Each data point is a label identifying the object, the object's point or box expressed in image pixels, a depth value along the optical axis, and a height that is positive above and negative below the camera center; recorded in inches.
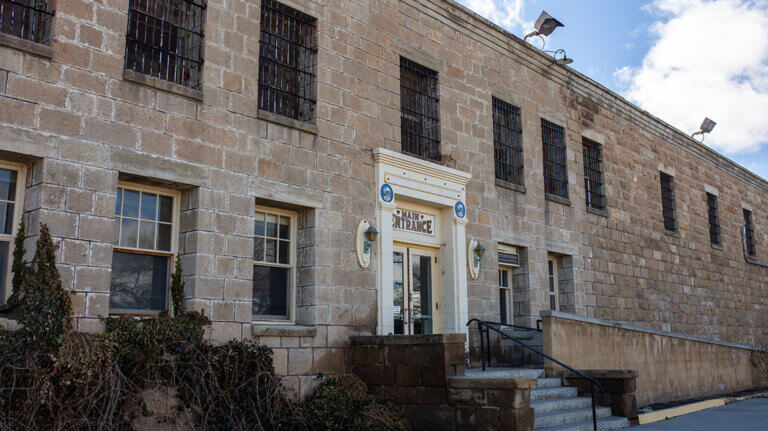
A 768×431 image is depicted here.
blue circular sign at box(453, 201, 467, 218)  474.6 +80.1
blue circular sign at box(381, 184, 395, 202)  428.9 +82.5
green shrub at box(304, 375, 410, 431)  333.7 -42.4
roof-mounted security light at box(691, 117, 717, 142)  873.5 +251.7
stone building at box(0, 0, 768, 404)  302.8 +88.9
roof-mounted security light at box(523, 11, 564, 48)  588.1 +256.4
